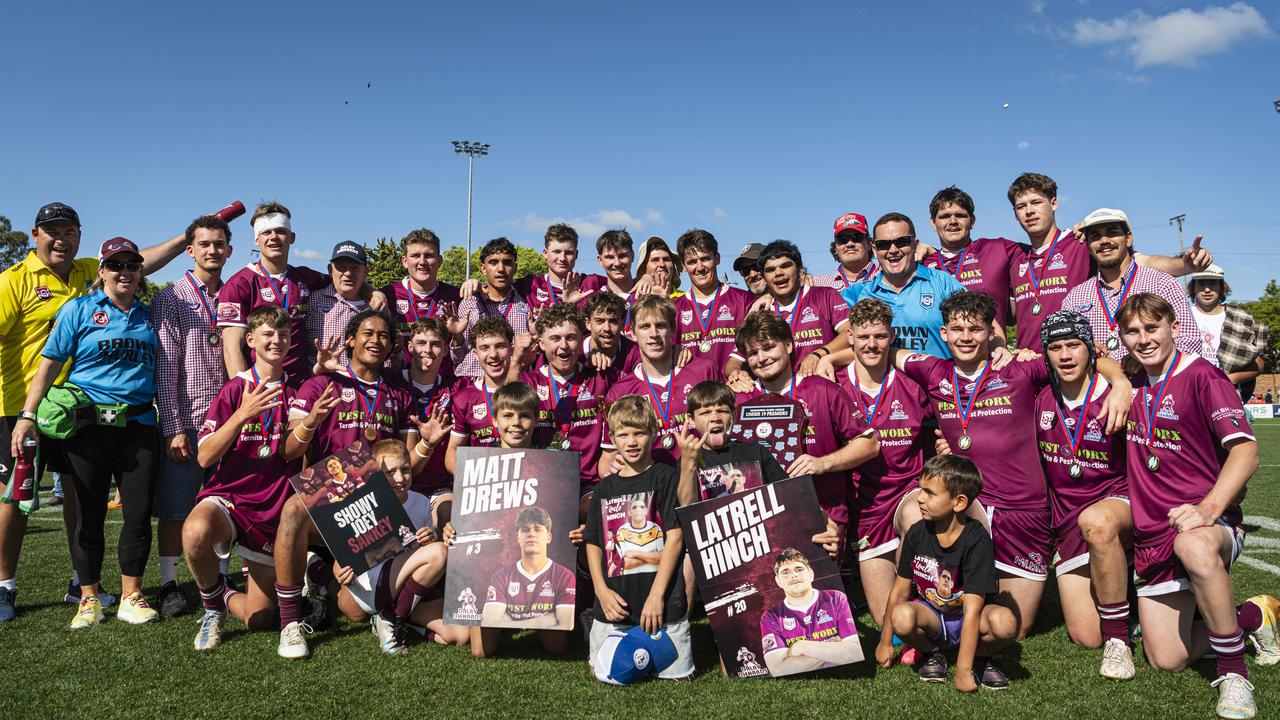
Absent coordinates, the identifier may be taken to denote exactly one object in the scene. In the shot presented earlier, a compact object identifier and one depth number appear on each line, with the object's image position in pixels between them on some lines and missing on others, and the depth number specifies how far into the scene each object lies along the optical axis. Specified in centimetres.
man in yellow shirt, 607
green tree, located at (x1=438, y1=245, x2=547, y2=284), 5916
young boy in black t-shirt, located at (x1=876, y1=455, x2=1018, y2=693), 422
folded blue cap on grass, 424
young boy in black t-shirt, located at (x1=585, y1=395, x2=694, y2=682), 440
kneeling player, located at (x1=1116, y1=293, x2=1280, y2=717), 423
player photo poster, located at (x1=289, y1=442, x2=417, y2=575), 501
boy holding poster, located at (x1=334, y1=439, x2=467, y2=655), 498
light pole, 5519
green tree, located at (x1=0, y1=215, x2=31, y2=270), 4403
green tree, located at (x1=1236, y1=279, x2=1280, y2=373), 5150
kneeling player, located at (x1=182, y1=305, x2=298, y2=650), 525
